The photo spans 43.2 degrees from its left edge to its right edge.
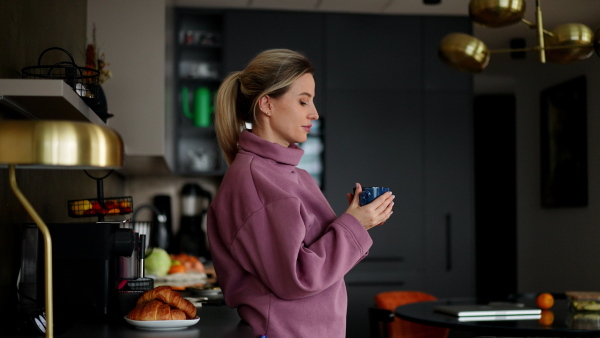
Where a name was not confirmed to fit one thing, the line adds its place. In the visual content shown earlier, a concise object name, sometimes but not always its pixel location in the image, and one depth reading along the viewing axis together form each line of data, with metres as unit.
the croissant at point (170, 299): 1.71
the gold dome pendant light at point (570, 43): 2.83
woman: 1.54
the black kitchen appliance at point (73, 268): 1.71
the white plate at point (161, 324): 1.65
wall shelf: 1.46
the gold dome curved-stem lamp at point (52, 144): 0.99
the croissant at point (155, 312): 1.66
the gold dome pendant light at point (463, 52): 2.88
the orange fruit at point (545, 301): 3.12
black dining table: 2.62
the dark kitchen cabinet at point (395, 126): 4.75
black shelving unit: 4.77
